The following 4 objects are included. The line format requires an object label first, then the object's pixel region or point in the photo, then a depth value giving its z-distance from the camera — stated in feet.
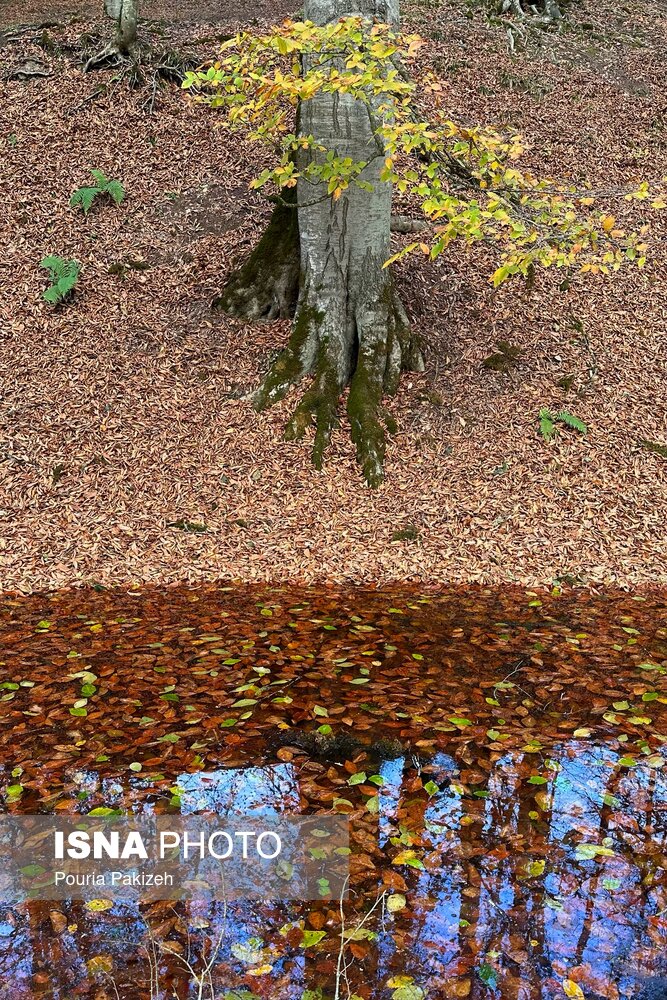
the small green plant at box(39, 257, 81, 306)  28.96
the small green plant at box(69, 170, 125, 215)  32.30
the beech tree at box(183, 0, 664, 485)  18.34
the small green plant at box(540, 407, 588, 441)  26.20
